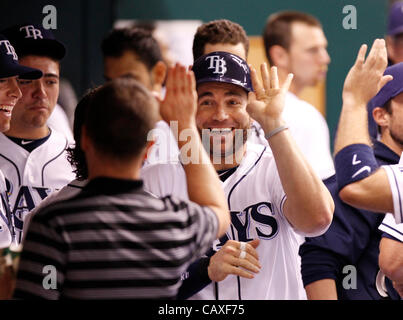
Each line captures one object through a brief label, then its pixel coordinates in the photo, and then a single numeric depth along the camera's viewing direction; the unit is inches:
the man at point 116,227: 120.7
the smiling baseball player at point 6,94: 199.9
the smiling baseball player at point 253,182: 157.8
